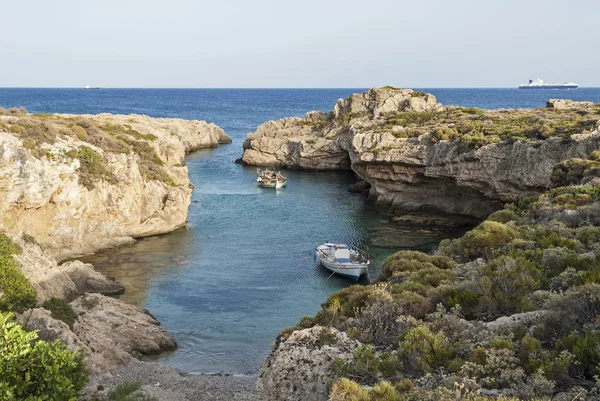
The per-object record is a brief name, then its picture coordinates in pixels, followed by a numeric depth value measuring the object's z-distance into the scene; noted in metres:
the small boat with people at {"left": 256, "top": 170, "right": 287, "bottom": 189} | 67.31
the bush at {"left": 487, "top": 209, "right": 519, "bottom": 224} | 25.72
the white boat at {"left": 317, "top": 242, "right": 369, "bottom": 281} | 36.34
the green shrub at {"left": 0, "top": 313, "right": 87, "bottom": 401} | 12.44
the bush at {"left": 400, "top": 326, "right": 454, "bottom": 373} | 10.63
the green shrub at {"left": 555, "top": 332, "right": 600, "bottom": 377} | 9.10
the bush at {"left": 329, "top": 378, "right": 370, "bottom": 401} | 9.13
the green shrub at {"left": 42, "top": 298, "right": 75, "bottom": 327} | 22.73
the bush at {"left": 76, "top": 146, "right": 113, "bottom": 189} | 41.75
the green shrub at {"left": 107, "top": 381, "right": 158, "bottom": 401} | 17.72
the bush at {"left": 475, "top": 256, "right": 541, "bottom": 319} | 13.29
